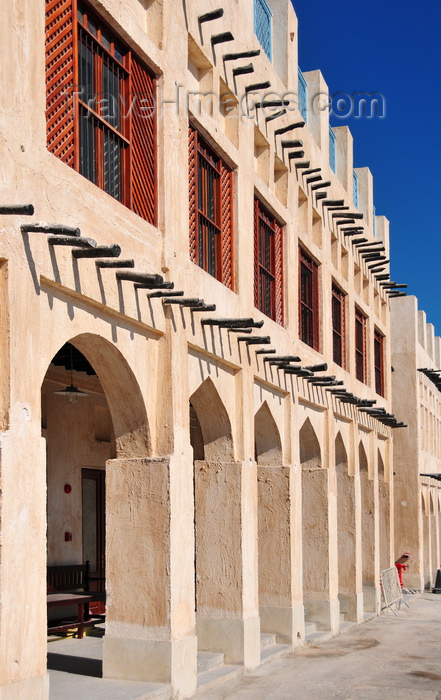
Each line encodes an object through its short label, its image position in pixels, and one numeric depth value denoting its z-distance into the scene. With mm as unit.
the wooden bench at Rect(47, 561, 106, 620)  13641
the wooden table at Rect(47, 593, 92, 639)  11703
